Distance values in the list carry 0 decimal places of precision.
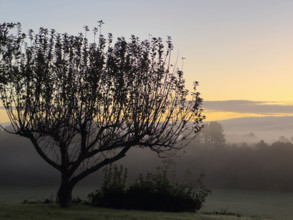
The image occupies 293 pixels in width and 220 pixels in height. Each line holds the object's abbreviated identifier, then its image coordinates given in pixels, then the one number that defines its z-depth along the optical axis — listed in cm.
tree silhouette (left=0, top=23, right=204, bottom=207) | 2330
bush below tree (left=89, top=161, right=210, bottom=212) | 2684
